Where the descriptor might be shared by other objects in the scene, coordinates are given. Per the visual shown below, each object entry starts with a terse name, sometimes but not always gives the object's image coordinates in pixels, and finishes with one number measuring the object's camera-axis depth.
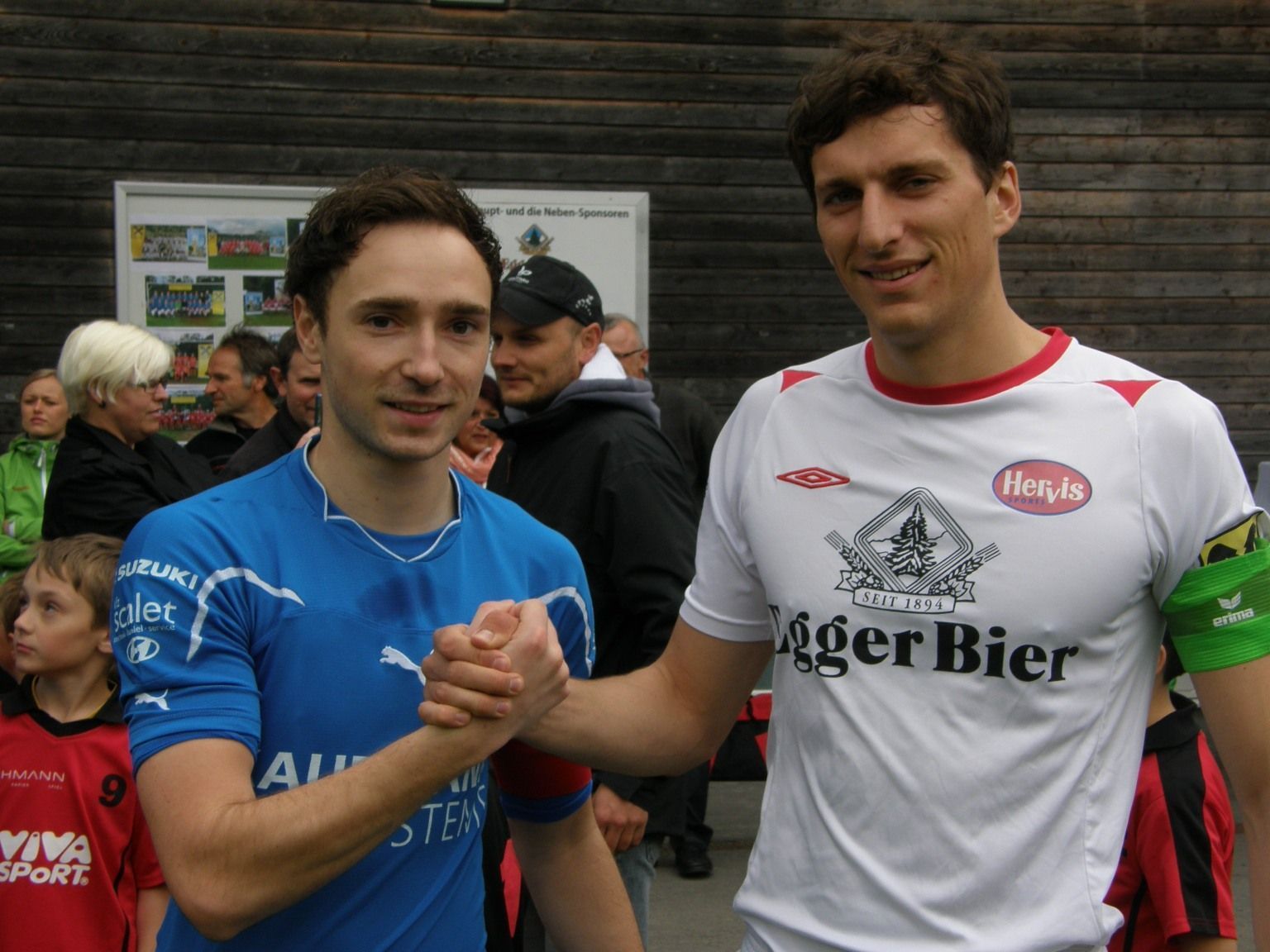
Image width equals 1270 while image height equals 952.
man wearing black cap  3.63
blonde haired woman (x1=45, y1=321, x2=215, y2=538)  4.58
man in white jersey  1.89
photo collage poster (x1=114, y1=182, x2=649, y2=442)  8.48
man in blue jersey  1.70
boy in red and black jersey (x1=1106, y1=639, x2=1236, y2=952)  3.05
